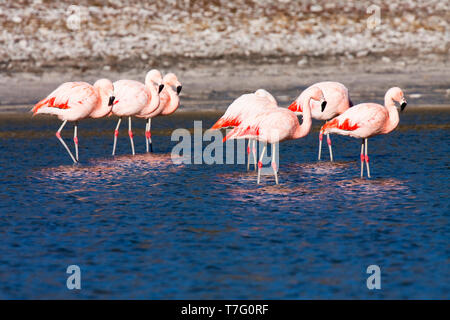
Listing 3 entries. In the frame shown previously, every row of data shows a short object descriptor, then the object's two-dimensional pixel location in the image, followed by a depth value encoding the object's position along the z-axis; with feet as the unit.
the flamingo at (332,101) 47.29
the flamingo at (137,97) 50.29
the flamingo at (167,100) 53.06
